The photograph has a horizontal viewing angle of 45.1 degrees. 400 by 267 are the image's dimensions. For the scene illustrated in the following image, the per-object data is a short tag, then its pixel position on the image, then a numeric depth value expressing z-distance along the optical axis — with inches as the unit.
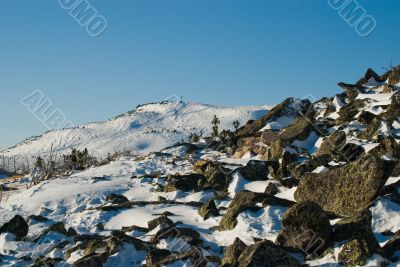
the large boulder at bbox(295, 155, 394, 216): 486.6
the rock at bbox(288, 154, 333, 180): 657.0
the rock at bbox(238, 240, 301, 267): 353.1
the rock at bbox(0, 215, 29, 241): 577.0
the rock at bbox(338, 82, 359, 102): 1096.9
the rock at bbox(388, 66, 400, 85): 1071.6
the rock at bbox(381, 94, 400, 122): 829.2
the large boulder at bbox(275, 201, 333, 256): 388.2
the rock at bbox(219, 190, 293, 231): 515.5
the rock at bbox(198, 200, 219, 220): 583.6
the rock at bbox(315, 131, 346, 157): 754.8
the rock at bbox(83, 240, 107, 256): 476.1
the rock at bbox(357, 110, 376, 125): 871.7
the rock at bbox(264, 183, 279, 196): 631.8
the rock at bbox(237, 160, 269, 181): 727.7
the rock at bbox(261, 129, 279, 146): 1002.7
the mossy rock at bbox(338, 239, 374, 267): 350.9
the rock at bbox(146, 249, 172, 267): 418.2
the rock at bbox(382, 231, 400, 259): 360.2
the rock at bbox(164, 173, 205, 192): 764.6
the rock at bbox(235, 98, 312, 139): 1194.0
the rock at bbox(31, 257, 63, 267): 460.4
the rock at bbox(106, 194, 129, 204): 741.3
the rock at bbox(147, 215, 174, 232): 520.4
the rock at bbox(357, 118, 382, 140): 783.3
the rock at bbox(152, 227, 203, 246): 469.3
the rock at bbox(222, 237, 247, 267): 388.8
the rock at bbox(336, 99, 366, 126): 935.0
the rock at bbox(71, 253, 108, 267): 422.9
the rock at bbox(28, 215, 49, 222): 682.2
